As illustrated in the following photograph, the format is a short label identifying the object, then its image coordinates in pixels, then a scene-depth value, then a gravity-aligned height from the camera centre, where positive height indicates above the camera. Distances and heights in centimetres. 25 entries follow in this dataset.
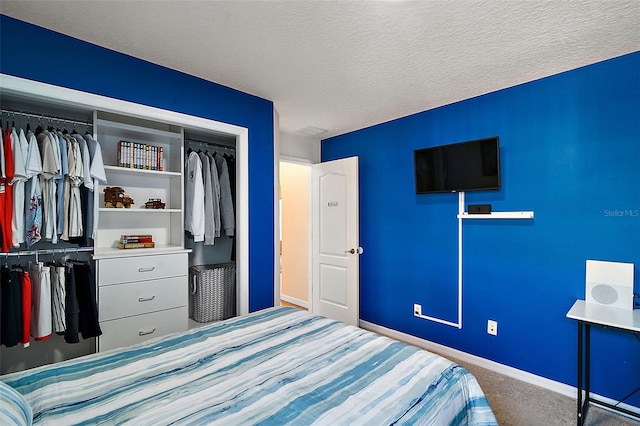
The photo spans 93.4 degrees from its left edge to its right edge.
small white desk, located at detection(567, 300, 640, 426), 175 -67
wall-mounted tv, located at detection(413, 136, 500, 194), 260 +41
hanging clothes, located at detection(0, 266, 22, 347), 179 -59
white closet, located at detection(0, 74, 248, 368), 209 -6
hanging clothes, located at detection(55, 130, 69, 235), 200 +23
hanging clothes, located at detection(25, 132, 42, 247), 187 +11
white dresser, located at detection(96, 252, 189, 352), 213 -64
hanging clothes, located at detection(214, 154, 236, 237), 301 +8
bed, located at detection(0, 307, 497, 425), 104 -70
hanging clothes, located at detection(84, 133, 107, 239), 213 +29
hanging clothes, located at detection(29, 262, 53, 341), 193 -58
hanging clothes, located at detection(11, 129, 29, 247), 181 +14
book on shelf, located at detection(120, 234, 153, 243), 250 -22
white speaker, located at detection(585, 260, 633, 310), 203 -52
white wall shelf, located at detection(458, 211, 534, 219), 244 -5
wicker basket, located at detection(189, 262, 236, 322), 282 -77
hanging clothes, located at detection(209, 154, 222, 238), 295 +14
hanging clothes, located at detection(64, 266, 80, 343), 201 -65
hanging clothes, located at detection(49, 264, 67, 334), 202 -58
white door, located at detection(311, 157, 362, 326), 360 -38
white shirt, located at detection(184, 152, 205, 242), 274 +9
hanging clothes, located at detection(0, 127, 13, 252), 177 +7
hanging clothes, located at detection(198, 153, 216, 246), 286 +4
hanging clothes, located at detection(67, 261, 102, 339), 204 -60
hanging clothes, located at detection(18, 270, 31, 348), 186 -58
